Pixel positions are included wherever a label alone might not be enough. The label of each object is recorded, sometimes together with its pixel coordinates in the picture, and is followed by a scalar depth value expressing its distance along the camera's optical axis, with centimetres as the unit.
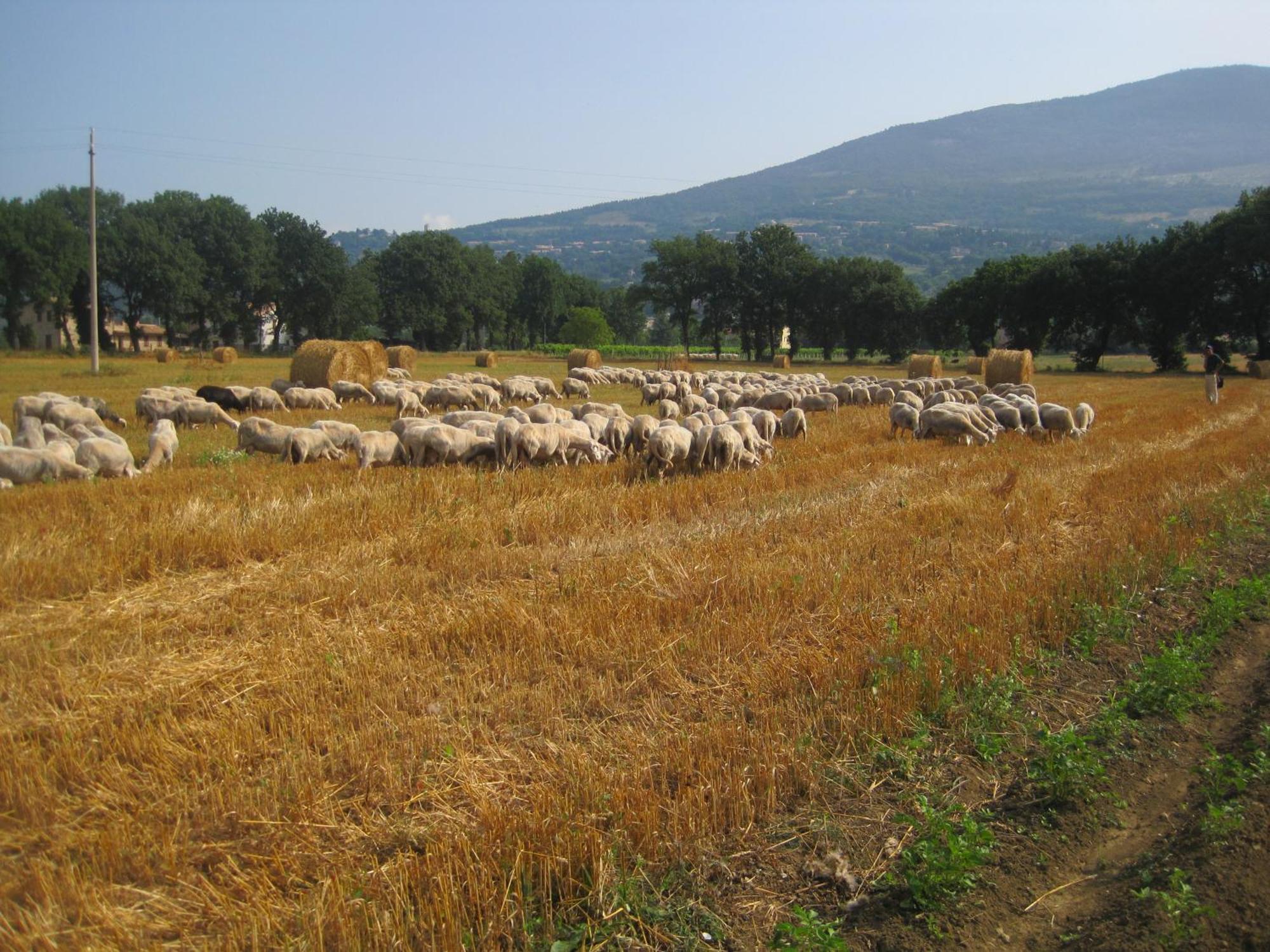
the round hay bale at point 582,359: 4625
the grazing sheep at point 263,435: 1490
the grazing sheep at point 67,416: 1555
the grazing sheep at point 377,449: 1368
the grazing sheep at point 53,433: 1376
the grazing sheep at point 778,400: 2505
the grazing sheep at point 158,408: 1894
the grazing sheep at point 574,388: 3350
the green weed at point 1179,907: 368
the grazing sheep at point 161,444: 1347
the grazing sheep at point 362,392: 2614
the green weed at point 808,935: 369
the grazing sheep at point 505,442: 1410
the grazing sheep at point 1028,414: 2008
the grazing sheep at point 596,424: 1622
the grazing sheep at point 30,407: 1659
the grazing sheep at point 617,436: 1619
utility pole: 3353
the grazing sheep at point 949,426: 1856
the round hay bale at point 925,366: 4331
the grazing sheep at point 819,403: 2564
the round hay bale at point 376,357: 3058
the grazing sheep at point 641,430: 1496
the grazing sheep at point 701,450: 1398
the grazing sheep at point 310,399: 2453
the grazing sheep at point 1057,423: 1950
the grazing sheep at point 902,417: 1972
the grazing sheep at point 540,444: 1413
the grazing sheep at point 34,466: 1166
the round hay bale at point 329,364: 2928
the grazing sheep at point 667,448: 1352
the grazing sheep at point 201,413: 1902
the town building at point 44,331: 6300
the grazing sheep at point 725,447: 1407
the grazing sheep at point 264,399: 2323
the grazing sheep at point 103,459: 1252
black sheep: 2266
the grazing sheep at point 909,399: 2242
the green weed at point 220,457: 1366
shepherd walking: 2884
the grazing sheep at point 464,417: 1658
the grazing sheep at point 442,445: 1400
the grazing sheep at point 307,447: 1455
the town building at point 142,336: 8281
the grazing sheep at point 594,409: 1864
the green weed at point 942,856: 409
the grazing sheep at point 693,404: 2449
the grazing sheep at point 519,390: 3053
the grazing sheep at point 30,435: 1296
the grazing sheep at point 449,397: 2544
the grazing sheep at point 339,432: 1540
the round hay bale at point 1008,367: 3741
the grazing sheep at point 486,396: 2528
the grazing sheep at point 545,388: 3225
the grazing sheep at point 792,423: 1936
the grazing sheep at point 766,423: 1759
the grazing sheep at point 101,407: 1880
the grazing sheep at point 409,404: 2222
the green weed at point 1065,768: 491
